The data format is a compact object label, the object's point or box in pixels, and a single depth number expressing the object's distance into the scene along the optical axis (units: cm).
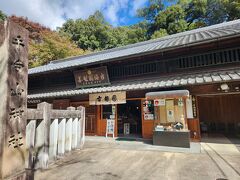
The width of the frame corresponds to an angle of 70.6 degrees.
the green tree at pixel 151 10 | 3581
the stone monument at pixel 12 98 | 228
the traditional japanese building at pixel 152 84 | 833
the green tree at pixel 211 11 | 2605
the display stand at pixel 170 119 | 768
